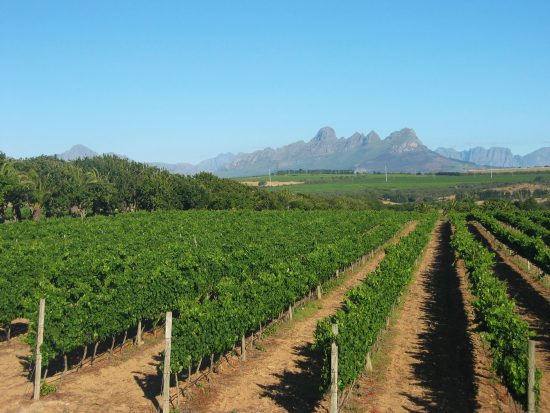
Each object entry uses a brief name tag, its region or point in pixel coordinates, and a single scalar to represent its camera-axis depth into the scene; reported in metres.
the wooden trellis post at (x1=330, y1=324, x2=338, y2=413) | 11.35
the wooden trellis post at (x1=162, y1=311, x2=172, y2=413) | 11.81
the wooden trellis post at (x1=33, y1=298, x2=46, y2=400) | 13.25
